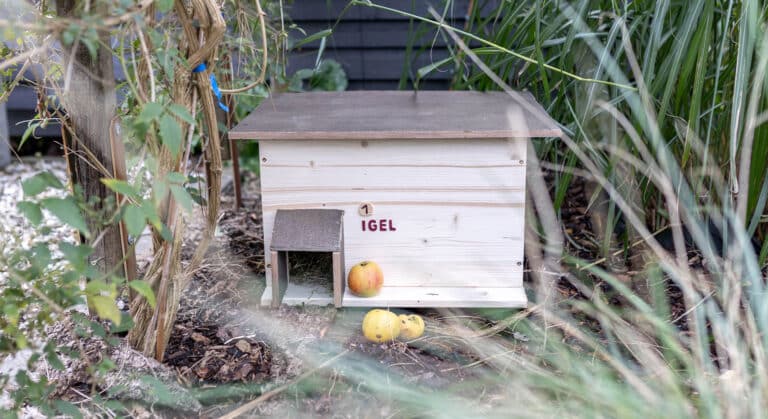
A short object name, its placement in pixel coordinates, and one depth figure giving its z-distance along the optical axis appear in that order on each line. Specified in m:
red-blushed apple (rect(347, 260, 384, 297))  1.83
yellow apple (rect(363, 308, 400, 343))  1.71
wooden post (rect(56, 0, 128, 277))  1.55
